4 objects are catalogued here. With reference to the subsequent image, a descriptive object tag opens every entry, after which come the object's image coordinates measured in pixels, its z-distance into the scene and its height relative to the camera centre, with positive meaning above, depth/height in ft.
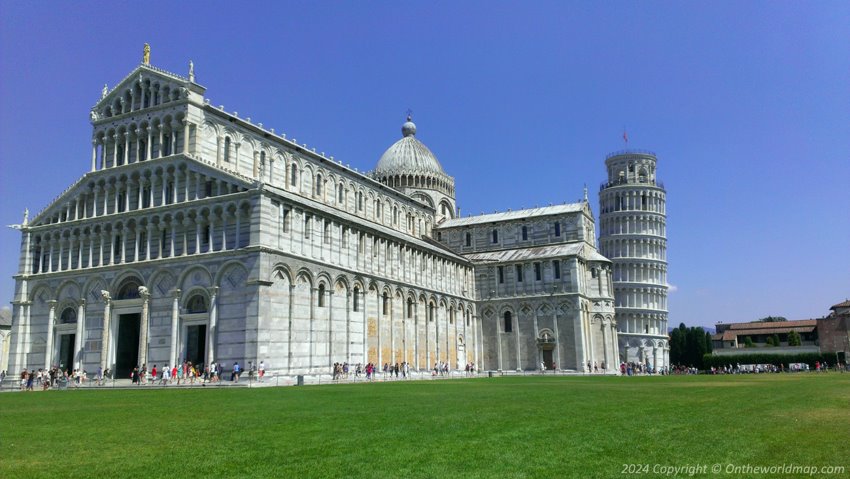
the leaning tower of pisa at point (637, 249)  318.45 +52.57
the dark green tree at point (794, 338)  331.69 +7.53
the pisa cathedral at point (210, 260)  142.10 +25.29
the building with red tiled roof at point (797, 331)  298.56 +9.98
